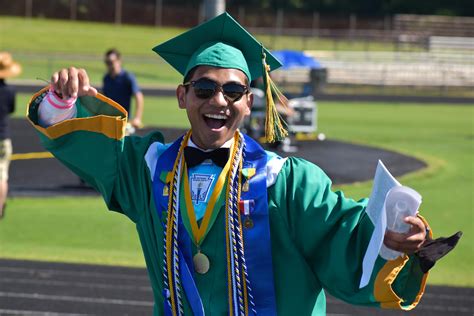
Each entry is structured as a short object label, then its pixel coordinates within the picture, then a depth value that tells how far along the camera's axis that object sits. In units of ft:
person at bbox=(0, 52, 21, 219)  38.09
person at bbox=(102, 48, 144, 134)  46.52
